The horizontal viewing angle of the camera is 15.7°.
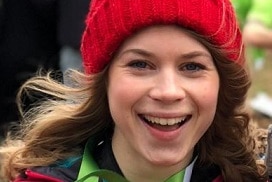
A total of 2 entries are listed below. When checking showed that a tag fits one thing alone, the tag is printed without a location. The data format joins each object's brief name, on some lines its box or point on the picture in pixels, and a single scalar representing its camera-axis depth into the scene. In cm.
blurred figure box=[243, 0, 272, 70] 570
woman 291
